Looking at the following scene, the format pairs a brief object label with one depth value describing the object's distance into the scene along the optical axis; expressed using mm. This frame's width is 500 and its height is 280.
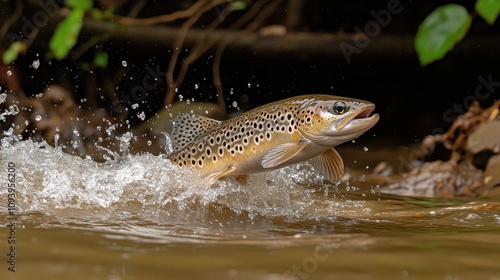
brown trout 5977
